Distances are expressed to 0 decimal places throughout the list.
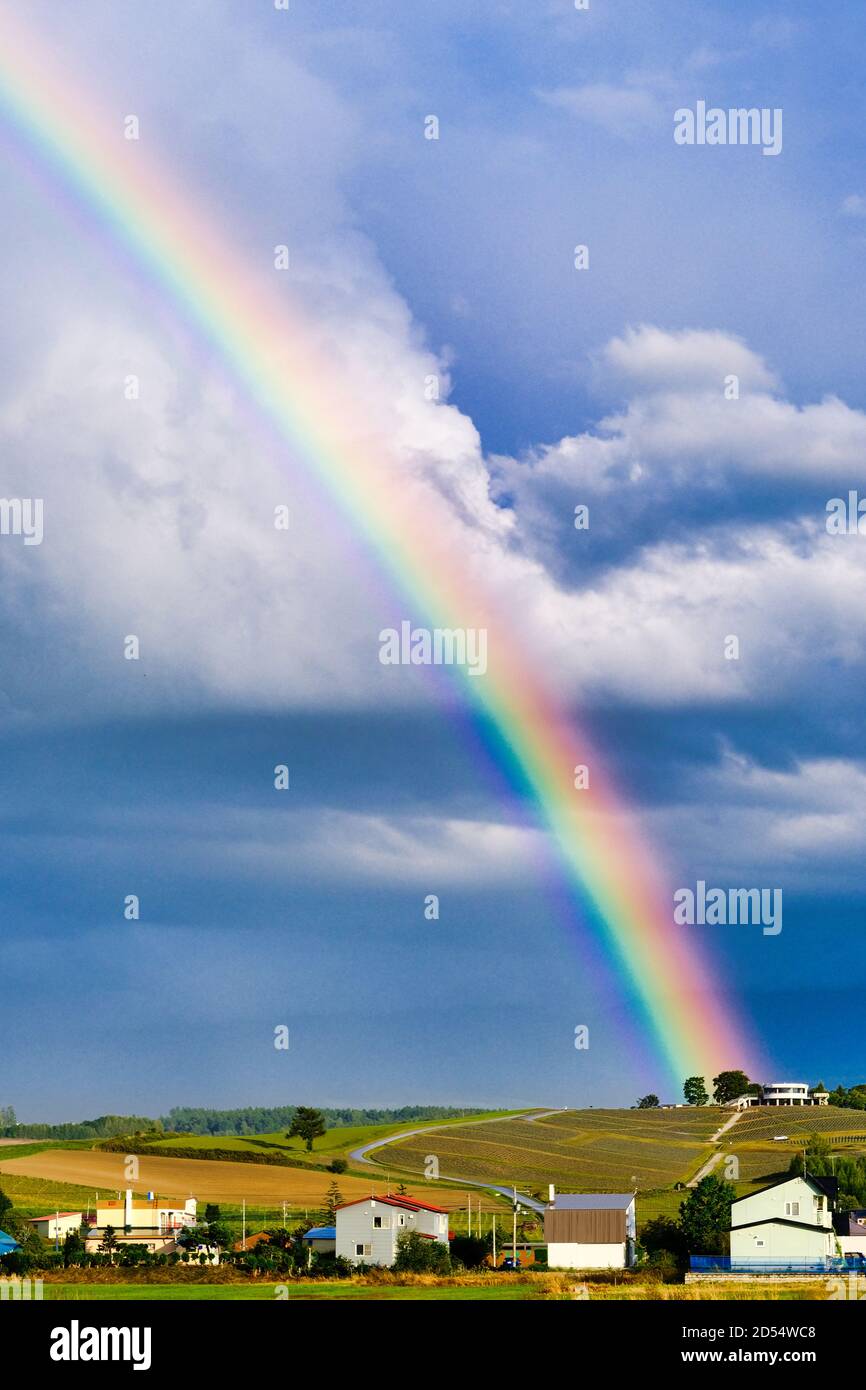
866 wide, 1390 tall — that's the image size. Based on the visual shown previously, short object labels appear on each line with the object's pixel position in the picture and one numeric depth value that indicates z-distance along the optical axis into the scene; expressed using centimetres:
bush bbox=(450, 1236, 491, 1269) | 8594
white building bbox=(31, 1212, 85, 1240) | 10825
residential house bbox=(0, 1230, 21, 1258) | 8981
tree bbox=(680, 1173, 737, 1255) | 8406
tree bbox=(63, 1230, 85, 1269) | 8625
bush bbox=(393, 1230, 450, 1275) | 8225
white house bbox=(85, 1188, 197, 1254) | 9938
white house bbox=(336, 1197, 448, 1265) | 8894
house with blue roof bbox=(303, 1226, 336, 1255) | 9056
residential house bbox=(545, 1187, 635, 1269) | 8831
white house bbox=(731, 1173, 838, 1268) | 8444
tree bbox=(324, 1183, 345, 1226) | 9781
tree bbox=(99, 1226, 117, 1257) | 9168
